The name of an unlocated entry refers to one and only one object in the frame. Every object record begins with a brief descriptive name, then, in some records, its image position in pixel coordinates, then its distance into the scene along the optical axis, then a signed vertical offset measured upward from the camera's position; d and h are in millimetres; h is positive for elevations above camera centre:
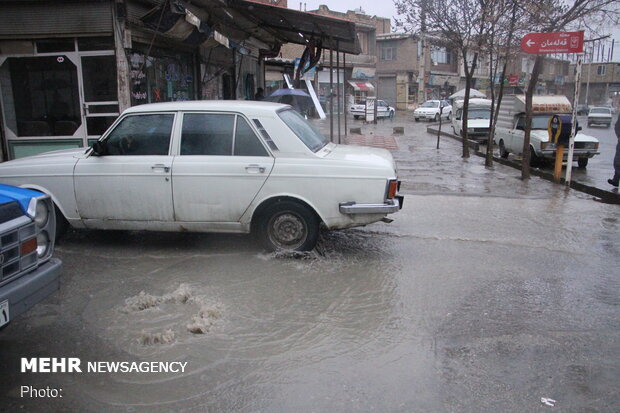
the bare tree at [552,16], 11844 +2005
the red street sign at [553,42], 10273 +1194
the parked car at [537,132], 14891 -869
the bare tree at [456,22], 15125 +2432
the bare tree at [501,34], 13107 +1874
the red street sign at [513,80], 42831 +1916
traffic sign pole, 10484 -243
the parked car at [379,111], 39291 -496
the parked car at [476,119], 22656 -695
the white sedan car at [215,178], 5473 -755
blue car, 3113 -918
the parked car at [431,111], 39531 -552
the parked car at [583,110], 57875 -804
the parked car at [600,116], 39541 -1024
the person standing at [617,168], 10273 -1278
